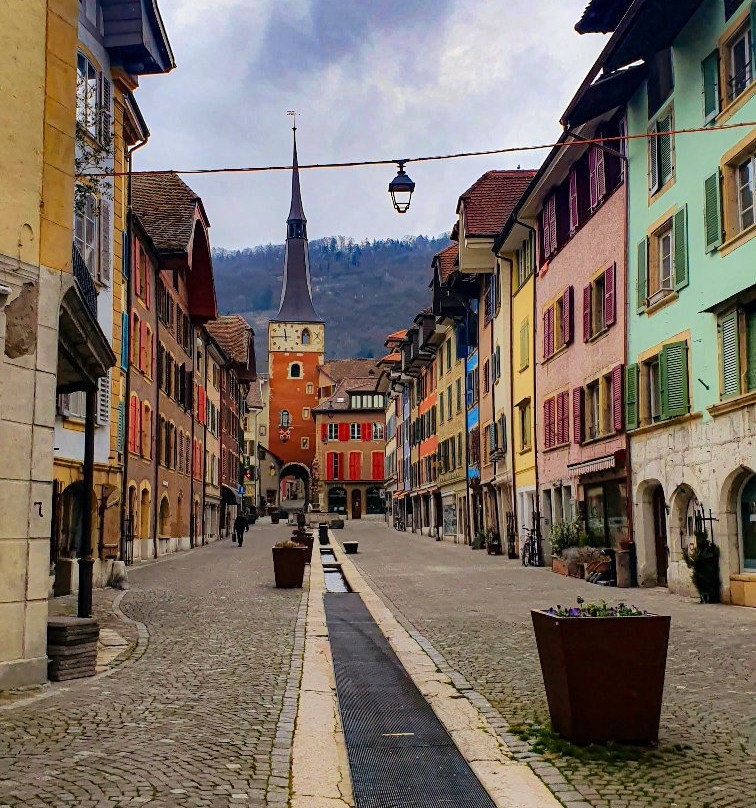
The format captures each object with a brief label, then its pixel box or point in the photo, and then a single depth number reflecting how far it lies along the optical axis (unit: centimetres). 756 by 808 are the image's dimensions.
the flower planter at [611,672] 652
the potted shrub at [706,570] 1770
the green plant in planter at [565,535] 2623
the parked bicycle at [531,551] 3073
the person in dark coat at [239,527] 4715
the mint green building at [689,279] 1706
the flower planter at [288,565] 2123
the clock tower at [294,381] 12269
